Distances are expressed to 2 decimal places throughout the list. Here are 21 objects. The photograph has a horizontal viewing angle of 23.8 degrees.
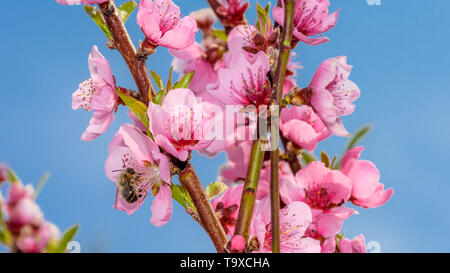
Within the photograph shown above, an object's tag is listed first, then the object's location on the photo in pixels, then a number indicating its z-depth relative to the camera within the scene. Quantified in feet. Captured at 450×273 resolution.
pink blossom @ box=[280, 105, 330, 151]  1.55
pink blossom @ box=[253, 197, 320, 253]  1.32
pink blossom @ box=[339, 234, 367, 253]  1.46
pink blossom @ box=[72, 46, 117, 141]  1.36
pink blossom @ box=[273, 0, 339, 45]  1.36
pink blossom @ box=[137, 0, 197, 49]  1.35
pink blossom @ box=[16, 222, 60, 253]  1.60
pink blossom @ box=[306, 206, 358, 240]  1.48
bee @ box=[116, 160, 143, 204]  1.33
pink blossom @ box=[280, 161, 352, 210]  1.48
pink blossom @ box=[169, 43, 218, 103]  1.72
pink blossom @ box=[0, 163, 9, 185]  1.87
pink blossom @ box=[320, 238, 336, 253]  1.46
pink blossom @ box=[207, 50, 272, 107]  1.32
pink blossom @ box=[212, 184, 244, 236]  1.39
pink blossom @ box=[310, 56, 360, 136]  1.34
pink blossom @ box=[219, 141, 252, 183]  1.69
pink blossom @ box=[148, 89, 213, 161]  1.26
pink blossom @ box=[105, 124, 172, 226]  1.28
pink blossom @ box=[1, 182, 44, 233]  1.87
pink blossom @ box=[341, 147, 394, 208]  1.49
